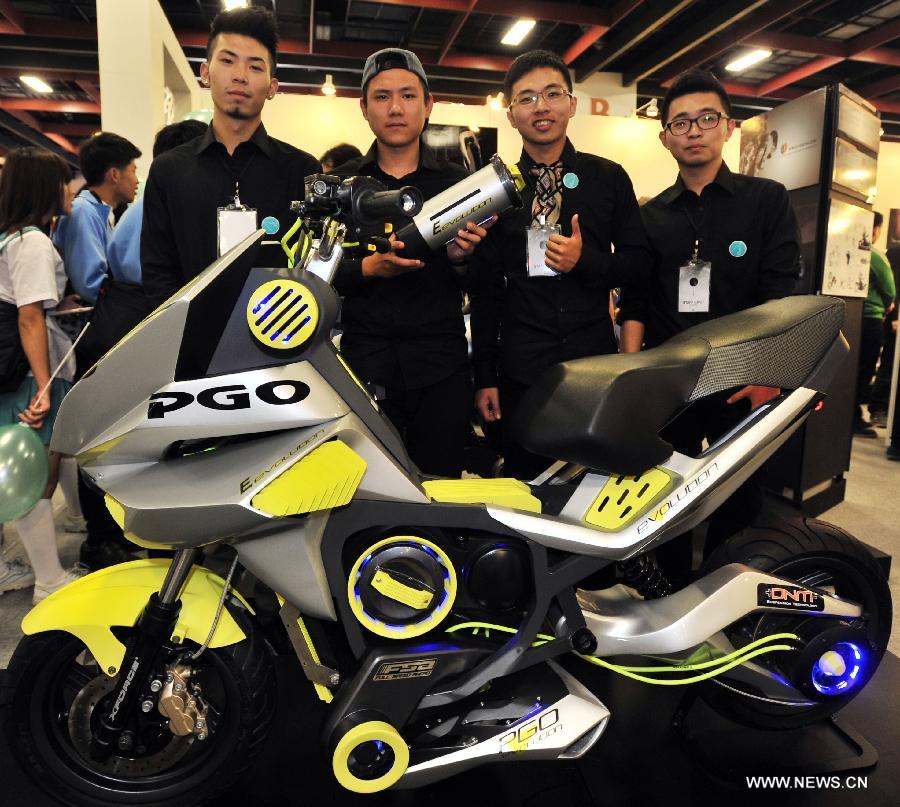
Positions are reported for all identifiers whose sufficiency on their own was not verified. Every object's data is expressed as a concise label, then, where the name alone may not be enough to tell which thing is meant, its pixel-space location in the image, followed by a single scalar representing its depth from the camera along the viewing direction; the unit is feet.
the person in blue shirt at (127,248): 8.70
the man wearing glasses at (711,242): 6.92
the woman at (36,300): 8.04
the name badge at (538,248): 6.49
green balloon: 6.20
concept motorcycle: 4.09
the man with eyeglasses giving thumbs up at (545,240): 6.59
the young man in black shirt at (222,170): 6.14
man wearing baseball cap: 6.29
